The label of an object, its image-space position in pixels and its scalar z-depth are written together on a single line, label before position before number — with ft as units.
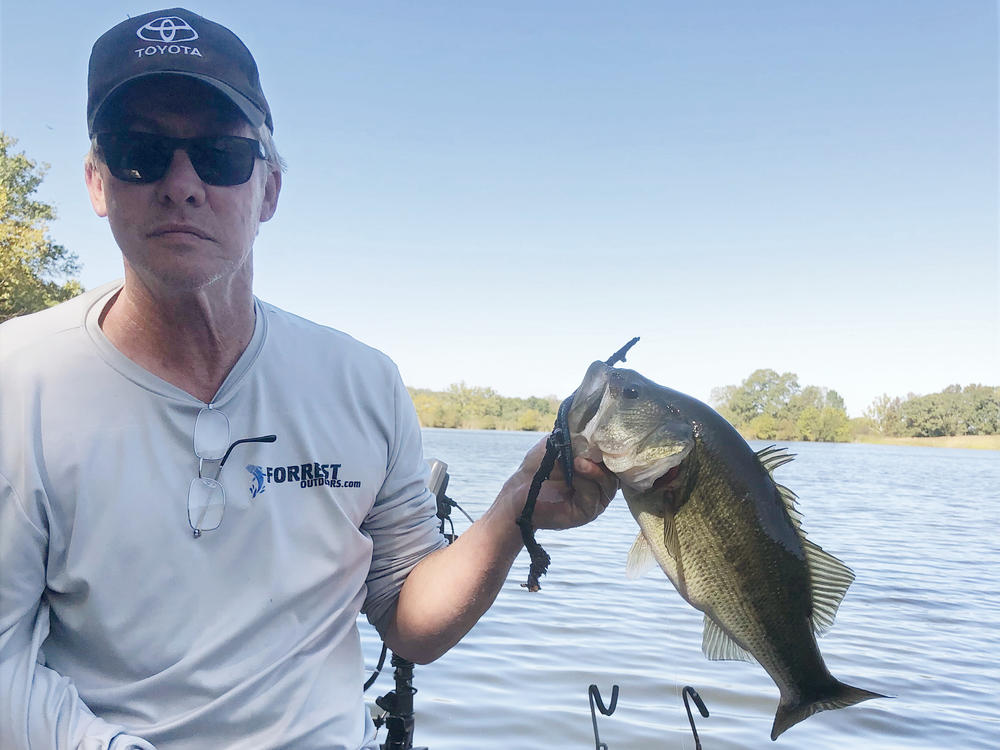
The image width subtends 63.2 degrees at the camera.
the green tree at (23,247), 94.02
